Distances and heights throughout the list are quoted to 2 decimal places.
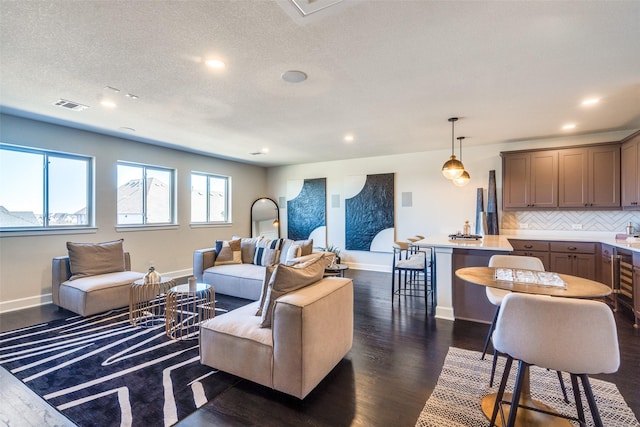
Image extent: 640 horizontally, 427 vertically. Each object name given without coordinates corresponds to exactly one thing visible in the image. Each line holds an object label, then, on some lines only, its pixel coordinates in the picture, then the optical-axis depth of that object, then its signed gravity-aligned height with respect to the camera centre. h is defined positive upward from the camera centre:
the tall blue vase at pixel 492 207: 5.32 +0.11
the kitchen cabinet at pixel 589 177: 4.45 +0.57
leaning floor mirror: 7.79 -0.10
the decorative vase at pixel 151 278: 3.47 -0.75
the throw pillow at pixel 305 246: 4.37 -0.49
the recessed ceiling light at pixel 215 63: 2.48 +1.31
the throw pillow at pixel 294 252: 4.19 -0.55
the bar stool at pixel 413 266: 3.97 -0.73
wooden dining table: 1.75 -0.48
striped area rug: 1.94 -1.29
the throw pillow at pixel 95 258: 3.94 -0.61
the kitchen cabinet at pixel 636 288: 3.37 -0.88
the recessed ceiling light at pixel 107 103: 3.41 +1.33
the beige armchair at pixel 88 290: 3.60 -0.96
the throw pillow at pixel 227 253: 4.96 -0.67
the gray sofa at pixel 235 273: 4.32 -0.91
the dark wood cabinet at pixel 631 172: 3.96 +0.58
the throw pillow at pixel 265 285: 2.37 -0.58
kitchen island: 3.50 -0.84
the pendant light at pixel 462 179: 4.57 +0.55
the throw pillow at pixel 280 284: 2.16 -0.53
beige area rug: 1.83 -1.29
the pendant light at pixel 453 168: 4.02 +0.63
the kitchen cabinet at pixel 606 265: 3.96 -0.74
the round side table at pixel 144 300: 3.45 -1.07
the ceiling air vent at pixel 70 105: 3.43 +1.34
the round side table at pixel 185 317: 3.13 -1.18
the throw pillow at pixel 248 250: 5.04 -0.62
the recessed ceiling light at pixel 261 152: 5.91 +1.32
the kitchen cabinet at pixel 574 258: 4.24 -0.68
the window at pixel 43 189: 4.00 +0.39
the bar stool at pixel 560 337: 1.40 -0.63
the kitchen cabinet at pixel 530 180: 4.85 +0.58
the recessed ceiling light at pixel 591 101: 3.33 +1.30
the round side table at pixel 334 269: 4.31 -0.82
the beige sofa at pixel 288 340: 1.94 -0.92
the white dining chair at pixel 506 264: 2.41 -0.46
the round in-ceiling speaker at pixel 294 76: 2.70 +1.31
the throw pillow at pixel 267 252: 4.70 -0.62
